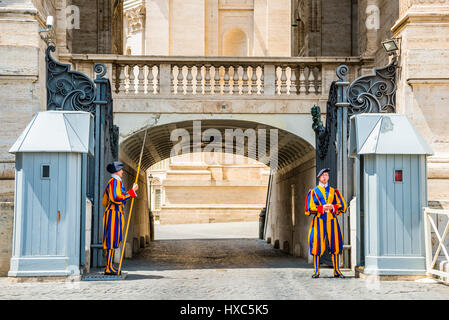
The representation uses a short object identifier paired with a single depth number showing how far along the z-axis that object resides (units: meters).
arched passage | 16.81
